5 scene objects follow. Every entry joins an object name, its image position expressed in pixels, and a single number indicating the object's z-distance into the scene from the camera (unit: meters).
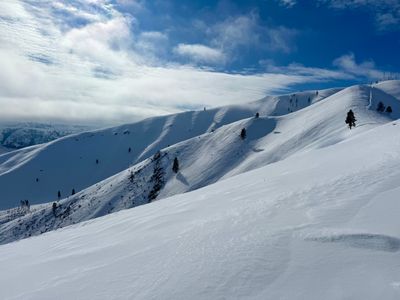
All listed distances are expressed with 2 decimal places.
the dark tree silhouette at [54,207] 129.80
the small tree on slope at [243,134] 132.75
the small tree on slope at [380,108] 98.22
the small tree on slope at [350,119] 65.76
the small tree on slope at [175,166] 124.31
